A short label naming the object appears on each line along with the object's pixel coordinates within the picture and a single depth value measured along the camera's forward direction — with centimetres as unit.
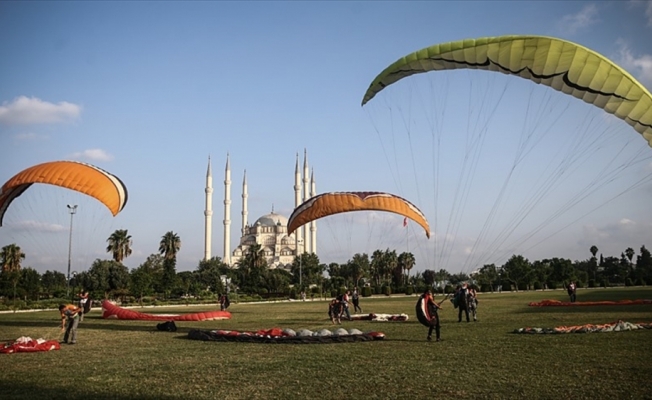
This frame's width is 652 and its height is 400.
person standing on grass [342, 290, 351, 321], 2117
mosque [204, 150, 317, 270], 9956
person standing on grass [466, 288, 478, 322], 1961
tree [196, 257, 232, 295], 7119
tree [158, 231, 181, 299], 7175
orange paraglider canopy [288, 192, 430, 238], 2102
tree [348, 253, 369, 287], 8519
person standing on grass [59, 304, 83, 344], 1436
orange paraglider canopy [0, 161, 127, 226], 1677
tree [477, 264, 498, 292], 9044
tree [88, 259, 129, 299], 5234
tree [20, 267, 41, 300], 4966
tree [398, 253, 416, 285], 9044
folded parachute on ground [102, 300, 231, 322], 2261
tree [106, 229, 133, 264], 6043
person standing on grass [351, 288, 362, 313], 2552
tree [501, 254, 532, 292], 7475
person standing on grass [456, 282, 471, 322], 1902
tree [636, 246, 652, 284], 12176
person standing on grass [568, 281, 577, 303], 3014
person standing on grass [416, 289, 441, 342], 1356
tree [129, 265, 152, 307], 4666
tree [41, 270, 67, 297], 8938
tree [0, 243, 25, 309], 5856
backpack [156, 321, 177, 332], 1795
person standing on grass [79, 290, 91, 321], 1822
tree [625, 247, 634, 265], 13688
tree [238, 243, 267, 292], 6938
